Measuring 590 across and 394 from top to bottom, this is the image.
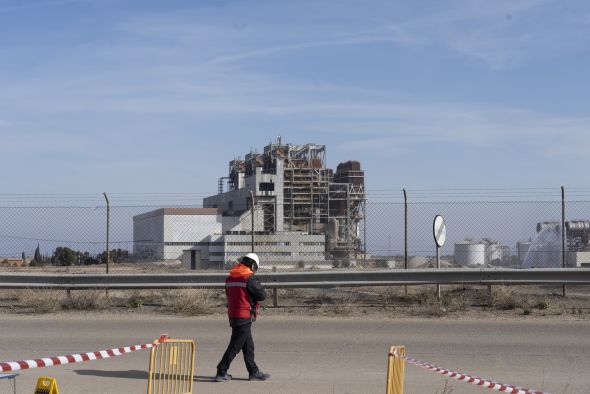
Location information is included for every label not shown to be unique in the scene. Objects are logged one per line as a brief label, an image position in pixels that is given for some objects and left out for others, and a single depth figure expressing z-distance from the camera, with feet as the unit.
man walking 31.86
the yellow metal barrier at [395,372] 22.94
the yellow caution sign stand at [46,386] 19.33
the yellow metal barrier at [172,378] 25.61
